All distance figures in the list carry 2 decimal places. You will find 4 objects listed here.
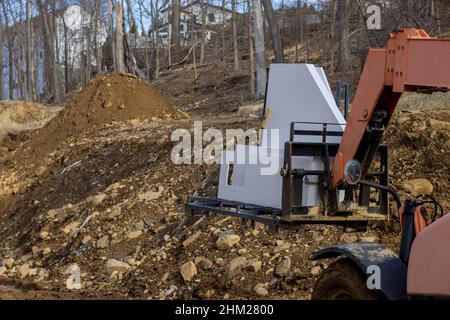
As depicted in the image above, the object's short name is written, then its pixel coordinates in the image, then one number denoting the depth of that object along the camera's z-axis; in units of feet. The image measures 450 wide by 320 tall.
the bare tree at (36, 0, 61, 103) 148.45
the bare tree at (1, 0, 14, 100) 167.84
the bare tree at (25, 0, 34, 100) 148.66
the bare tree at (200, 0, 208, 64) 131.05
